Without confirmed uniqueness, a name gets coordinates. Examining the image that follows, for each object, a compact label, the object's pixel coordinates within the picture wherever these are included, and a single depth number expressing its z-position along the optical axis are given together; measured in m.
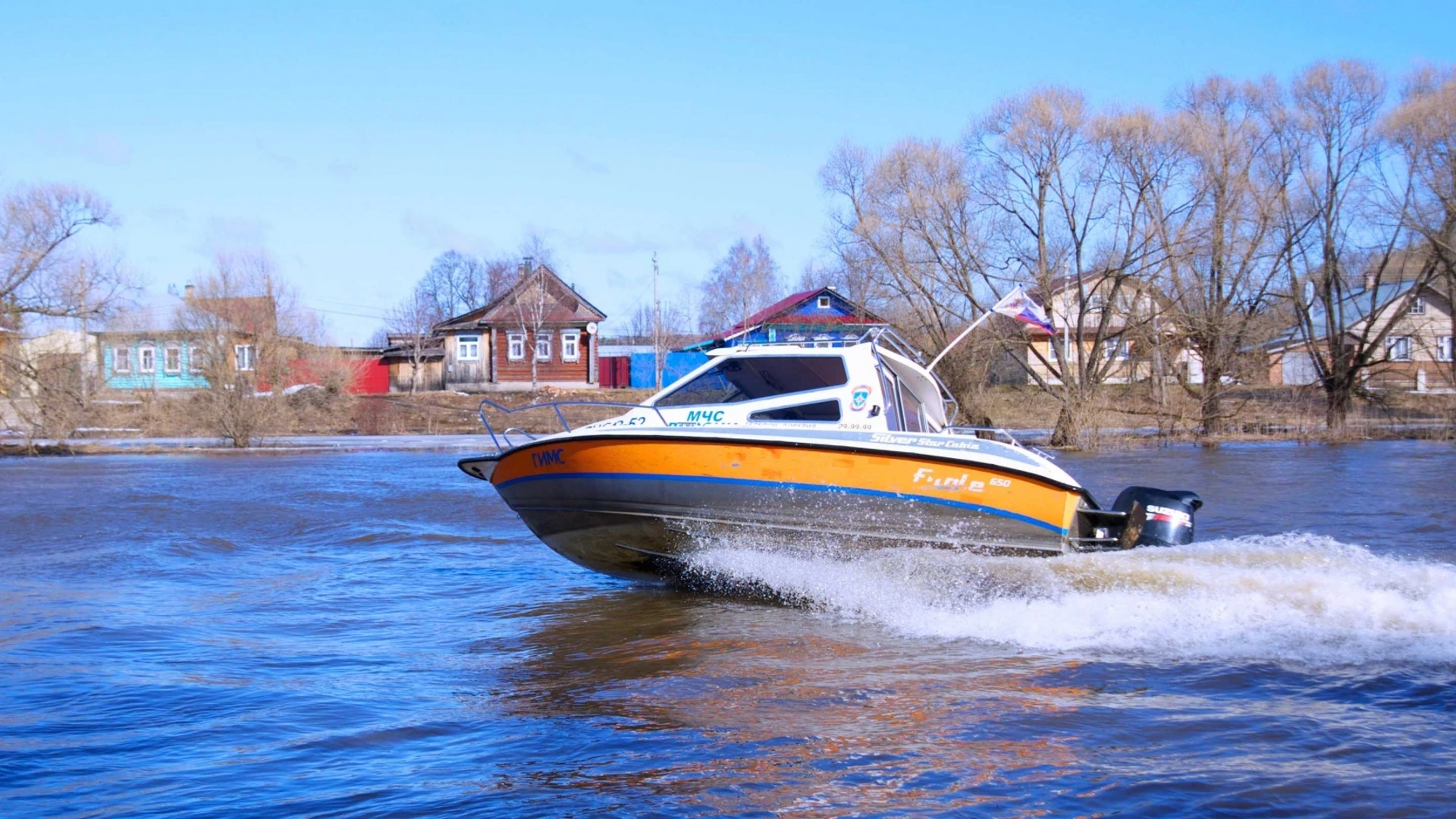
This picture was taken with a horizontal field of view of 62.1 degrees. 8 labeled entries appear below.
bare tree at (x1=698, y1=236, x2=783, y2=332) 68.25
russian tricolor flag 11.94
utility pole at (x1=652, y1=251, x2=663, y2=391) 55.25
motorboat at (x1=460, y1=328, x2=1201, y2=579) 8.93
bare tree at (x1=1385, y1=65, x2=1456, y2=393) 31.83
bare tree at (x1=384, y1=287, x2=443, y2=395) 58.56
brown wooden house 53.78
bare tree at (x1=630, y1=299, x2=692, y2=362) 60.18
